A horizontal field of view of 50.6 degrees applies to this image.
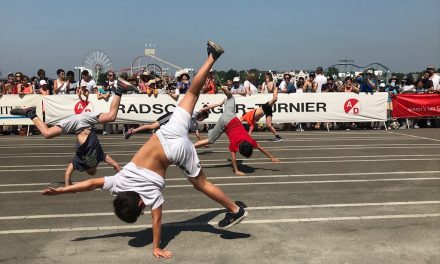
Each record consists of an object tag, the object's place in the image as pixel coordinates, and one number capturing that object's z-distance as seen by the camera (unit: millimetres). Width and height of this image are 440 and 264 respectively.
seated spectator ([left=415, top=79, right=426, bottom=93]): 19031
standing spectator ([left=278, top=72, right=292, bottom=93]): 18312
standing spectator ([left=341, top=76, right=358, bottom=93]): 18084
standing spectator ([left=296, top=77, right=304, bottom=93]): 19375
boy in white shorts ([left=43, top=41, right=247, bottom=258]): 4672
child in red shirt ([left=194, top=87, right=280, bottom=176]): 8658
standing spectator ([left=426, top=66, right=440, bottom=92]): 18905
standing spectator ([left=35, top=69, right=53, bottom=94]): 17828
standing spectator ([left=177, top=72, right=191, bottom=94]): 17844
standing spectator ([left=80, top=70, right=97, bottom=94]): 17438
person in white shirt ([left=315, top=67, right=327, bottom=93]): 18875
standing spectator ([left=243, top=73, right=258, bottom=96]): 17336
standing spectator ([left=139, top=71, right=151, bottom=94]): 18744
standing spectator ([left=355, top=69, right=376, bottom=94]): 17953
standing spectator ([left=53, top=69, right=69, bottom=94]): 17641
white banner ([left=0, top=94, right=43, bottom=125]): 17094
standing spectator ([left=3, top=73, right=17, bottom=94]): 18359
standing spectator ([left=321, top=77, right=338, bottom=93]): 18797
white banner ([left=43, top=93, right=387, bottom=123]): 17062
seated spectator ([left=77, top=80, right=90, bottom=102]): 16891
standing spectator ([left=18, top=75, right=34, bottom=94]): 17781
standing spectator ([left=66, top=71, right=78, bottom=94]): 17738
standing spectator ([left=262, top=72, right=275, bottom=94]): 17492
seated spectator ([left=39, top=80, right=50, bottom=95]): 17594
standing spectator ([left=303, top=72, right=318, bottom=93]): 18859
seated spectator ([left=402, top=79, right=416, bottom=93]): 19008
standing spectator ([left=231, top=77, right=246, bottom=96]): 17364
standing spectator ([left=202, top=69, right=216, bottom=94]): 16680
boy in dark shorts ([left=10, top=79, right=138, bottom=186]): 7085
